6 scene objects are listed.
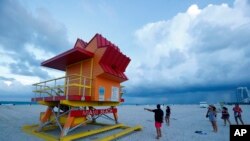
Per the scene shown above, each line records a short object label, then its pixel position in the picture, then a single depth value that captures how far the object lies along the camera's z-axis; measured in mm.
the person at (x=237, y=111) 13268
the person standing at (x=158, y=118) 9122
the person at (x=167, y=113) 15067
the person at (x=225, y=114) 14363
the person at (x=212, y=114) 11501
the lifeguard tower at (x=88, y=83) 9208
